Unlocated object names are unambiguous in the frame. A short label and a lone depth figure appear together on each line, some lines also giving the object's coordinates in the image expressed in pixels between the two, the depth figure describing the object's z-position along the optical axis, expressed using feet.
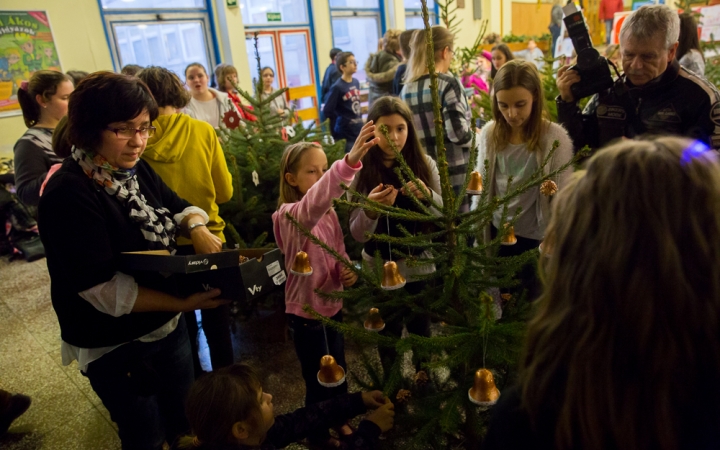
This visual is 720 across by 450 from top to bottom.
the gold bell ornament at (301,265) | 6.29
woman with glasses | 5.04
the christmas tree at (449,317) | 4.42
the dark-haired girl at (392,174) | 7.47
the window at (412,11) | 40.73
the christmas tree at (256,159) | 10.99
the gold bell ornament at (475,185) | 6.23
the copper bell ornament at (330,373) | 5.76
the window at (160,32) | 23.84
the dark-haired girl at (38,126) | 8.87
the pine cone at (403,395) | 5.47
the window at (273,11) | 29.96
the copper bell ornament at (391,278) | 5.23
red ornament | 12.60
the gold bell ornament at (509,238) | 5.86
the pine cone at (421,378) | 5.56
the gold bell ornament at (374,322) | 5.54
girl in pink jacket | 7.34
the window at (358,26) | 34.80
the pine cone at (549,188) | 6.09
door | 30.66
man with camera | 7.32
